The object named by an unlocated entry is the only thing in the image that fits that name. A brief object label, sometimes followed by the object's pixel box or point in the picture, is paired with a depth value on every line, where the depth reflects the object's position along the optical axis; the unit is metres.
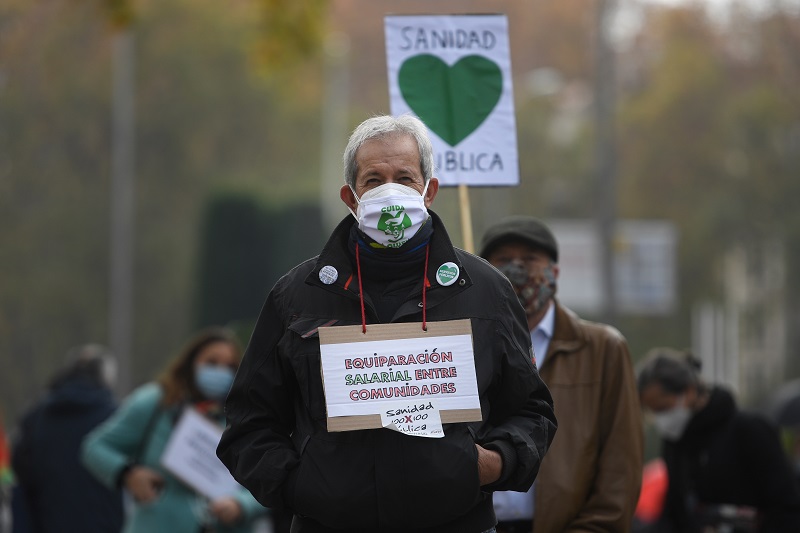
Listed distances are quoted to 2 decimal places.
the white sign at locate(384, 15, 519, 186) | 12.34
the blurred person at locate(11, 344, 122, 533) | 18.39
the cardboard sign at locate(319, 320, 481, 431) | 7.57
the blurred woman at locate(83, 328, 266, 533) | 15.38
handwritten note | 7.50
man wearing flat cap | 10.36
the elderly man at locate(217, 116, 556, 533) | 7.51
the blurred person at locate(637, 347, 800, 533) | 14.34
